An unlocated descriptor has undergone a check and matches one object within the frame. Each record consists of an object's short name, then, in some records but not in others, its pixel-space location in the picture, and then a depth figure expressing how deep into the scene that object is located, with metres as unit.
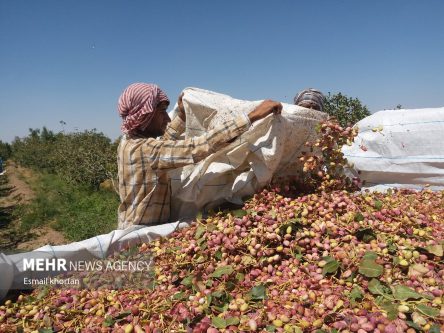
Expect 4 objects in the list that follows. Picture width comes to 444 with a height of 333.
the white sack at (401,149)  2.93
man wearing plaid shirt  2.36
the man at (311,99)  3.51
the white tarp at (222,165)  2.34
